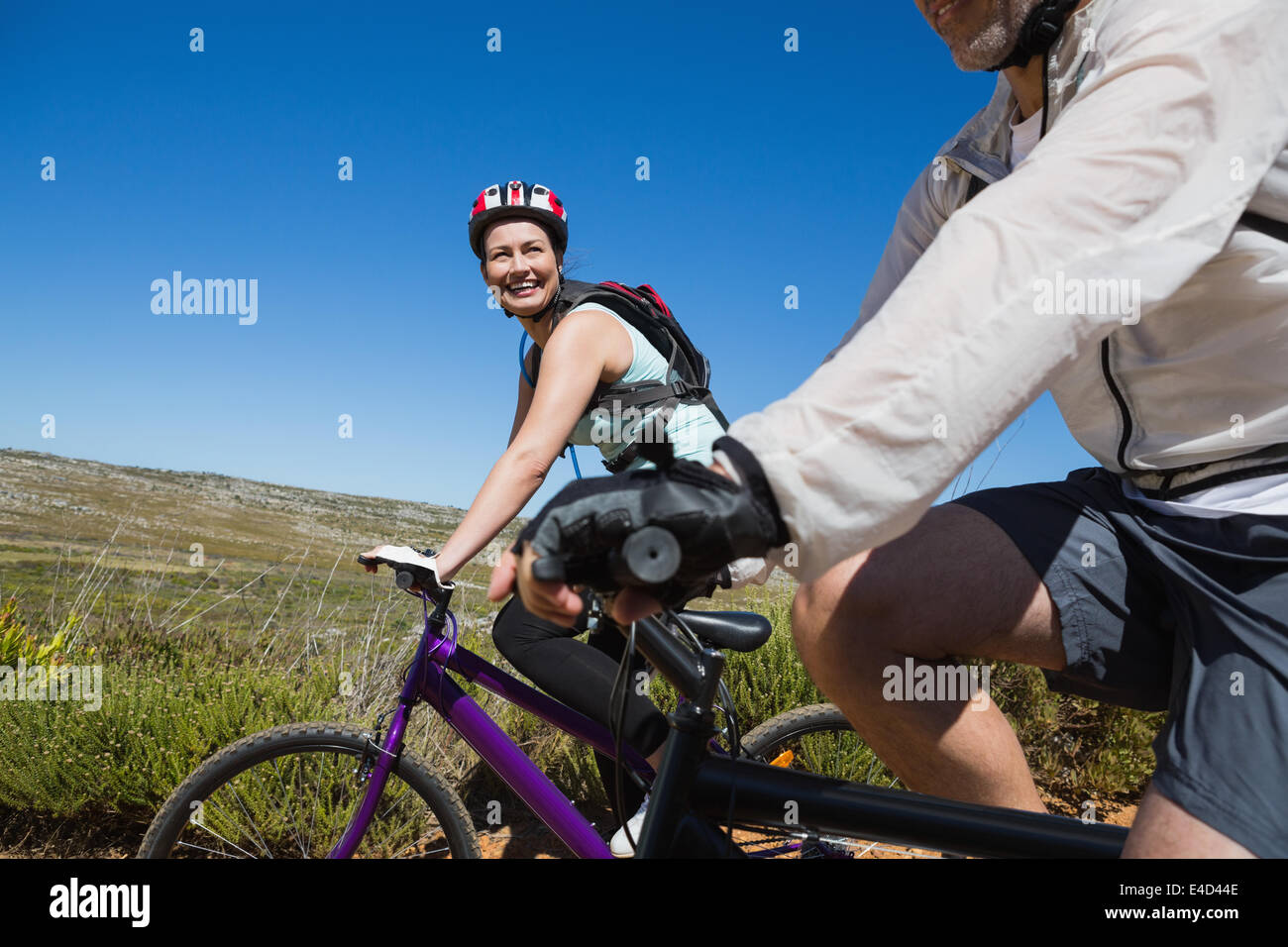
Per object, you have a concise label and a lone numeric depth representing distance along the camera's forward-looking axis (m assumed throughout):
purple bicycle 2.43
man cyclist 0.86
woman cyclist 2.43
